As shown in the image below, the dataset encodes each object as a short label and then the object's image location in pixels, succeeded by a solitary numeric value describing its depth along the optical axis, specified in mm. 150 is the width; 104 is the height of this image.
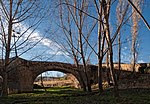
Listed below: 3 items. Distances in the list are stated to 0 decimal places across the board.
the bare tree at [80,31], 8665
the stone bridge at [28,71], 12000
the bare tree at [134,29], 12637
